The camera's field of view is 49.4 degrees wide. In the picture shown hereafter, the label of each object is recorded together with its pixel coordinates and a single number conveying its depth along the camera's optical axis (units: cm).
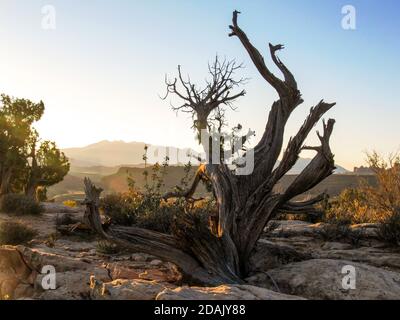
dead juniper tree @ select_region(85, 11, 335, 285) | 657
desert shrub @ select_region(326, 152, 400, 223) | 1323
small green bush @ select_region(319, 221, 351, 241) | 1044
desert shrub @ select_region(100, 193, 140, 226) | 1252
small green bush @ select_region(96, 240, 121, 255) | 925
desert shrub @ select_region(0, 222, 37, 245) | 1029
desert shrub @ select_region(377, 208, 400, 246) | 980
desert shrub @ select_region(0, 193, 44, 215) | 1622
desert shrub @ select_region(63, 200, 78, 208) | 2525
